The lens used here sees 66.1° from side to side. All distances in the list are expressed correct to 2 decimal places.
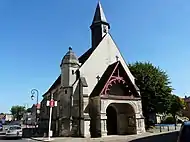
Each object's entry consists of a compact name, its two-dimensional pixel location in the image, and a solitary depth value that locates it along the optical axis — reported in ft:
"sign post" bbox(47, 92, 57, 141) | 50.95
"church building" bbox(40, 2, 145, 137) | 55.55
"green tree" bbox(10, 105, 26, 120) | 288.77
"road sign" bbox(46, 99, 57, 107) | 50.95
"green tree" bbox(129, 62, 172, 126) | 73.59
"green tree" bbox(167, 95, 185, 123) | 108.35
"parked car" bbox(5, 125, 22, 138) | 53.52
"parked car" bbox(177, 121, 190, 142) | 13.02
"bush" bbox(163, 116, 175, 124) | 113.92
